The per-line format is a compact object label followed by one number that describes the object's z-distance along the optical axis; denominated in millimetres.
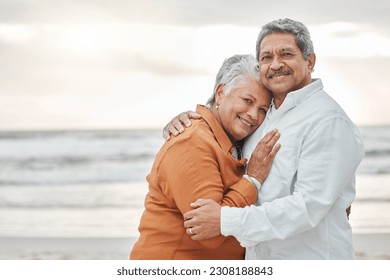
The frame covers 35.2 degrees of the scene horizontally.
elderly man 2137
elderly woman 2189
